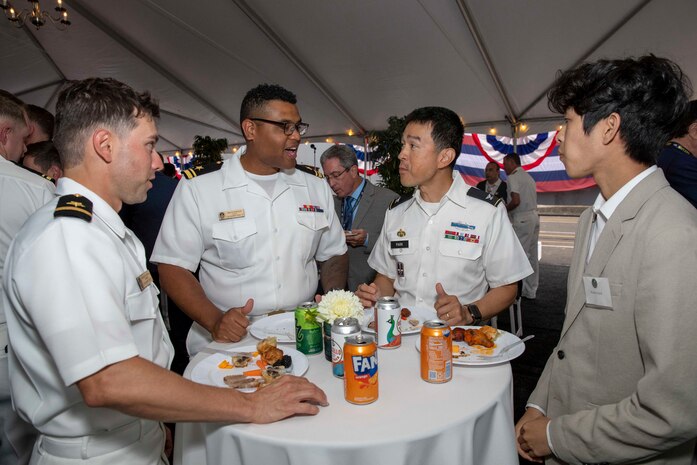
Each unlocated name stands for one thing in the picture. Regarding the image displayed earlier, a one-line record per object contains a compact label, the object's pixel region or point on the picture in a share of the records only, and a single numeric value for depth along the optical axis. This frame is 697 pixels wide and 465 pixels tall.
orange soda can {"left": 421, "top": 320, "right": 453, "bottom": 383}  1.26
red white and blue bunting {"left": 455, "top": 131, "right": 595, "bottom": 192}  9.47
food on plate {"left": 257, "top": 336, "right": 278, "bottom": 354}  1.42
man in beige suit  1.06
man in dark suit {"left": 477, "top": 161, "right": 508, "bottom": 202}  6.97
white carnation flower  1.42
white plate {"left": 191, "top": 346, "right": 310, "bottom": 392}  1.31
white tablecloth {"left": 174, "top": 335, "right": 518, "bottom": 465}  1.03
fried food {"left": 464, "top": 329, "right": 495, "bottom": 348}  1.56
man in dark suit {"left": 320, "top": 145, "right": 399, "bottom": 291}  3.93
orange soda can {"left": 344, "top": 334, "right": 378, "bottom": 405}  1.12
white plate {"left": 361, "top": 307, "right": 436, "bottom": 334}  1.73
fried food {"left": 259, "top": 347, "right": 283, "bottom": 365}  1.37
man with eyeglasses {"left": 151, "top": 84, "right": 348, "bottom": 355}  2.05
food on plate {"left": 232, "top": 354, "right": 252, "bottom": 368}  1.41
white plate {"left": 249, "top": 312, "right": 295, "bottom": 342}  1.69
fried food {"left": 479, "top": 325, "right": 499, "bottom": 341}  1.60
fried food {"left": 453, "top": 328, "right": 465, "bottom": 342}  1.64
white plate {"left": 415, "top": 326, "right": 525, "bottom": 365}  1.40
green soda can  1.50
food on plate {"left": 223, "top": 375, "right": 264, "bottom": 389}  1.26
